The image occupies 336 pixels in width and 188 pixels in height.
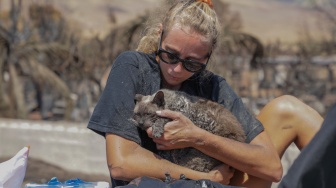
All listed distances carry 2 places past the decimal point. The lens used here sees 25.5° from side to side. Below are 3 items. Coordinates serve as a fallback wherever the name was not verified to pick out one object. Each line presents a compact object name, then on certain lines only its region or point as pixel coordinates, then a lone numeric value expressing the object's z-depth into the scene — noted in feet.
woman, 11.22
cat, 11.31
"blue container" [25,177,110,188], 10.69
